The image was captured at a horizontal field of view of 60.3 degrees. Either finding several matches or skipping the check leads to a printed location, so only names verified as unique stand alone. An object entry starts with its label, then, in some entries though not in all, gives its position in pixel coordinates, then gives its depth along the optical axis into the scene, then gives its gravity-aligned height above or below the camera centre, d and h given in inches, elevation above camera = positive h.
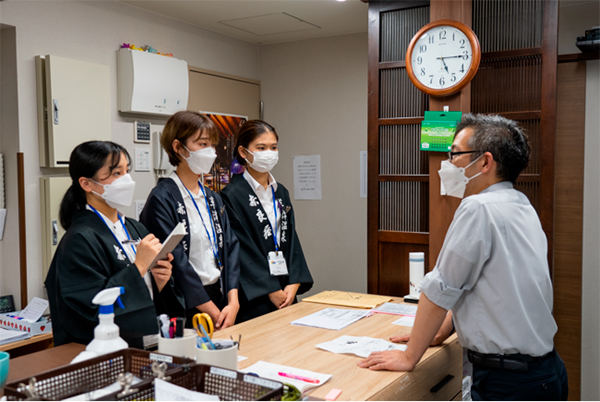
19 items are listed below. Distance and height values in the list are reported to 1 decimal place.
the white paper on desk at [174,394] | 36.3 -15.8
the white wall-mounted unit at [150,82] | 134.7 +24.1
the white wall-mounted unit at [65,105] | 117.1 +15.7
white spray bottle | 43.7 -13.8
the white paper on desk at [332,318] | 78.4 -23.5
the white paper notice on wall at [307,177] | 179.6 -2.3
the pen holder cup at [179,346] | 46.6 -15.8
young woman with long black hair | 65.1 -11.2
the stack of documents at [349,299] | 92.4 -24.2
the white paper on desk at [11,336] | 105.8 -34.0
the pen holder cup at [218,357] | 44.8 -16.2
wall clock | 98.0 +21.9
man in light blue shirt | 58.7 -14.8
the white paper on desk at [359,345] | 65.5 -22.8
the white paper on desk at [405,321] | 79.0 -23.6
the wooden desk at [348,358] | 55.6 -23.2
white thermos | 98.7 -19.3
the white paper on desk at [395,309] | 86.8 -24.0
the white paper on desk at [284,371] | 53.6 -22.2
